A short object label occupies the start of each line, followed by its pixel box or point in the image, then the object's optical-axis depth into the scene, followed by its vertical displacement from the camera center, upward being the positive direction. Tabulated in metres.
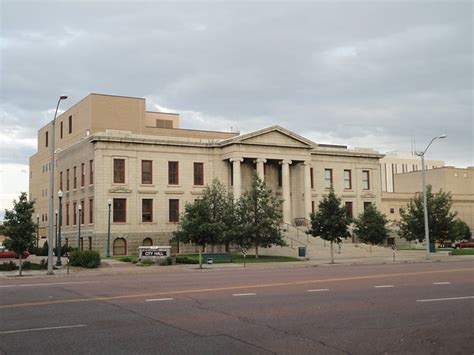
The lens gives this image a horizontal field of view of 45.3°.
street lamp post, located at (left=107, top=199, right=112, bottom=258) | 48.16 -0.56
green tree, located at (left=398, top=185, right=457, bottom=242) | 53.44 +0.94
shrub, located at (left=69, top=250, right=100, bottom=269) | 35.41 -1.54
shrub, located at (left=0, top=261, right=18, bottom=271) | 33.81 -1.87
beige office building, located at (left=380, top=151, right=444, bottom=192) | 175.25 +20.79
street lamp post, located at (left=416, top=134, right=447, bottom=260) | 45.52 +0.32
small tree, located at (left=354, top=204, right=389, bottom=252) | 57.75 +0.32
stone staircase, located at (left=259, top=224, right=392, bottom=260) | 50.09 -1.65
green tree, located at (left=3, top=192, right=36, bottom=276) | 31.35 +0.56
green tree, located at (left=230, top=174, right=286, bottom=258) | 44.81 +0.81
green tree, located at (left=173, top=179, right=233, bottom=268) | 45.12 +1.00
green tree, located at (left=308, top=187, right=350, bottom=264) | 43.00 +0.80
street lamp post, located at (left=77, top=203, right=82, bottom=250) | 51.59 +1.92
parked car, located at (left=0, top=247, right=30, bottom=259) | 55.04 -1.91
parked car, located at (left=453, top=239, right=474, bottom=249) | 80.99 -2.20
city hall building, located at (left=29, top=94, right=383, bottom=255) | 53.91 +6.40
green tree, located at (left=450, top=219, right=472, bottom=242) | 54.15 -0.10
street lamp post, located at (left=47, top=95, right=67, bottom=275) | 31.05 +0.87
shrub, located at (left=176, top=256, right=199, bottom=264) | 39.53 -1.95
